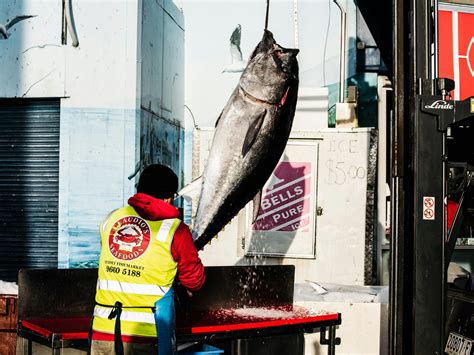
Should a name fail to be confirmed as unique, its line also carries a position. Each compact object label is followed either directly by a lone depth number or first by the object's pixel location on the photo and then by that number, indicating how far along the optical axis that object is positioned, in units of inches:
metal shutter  321.1
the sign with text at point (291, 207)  309.0
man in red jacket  172.2
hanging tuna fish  181.6
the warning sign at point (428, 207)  187.2
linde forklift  185.8
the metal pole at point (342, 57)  326.3
